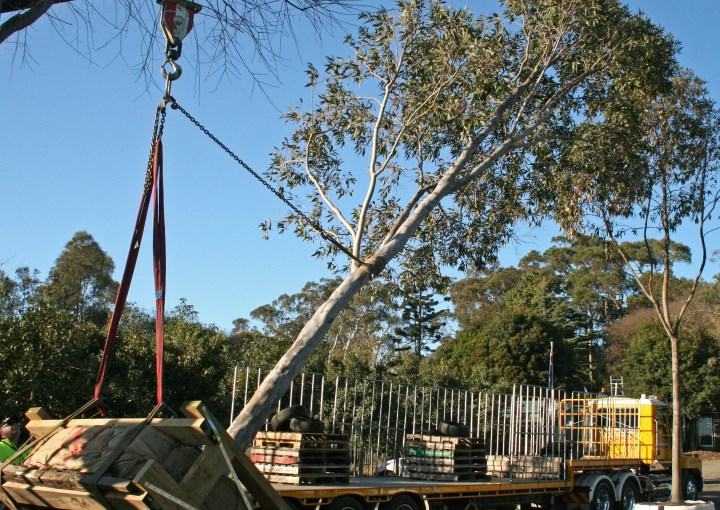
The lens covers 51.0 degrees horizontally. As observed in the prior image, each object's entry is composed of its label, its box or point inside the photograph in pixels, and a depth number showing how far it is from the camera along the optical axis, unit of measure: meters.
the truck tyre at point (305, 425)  9.59
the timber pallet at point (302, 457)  9.37
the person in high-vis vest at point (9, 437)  7.02
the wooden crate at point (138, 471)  4.91
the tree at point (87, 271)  52.88
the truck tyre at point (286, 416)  9.85
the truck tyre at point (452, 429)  11.76
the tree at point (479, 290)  69.69
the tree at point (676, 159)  17.73
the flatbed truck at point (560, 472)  9.77
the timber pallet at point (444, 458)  11.34
